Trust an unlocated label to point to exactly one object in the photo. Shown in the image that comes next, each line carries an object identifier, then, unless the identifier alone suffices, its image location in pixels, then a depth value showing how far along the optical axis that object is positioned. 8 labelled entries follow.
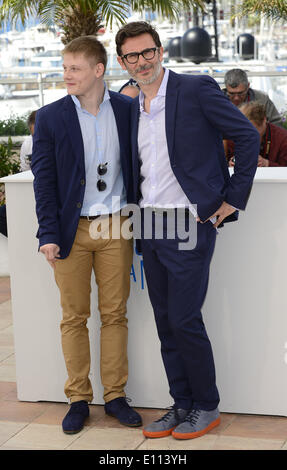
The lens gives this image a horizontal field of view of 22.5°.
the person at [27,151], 6.09
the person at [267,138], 4.31
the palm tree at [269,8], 10.92
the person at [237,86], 5.65
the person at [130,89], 5.23
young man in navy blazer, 3.15
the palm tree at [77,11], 8.99
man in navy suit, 2.95
